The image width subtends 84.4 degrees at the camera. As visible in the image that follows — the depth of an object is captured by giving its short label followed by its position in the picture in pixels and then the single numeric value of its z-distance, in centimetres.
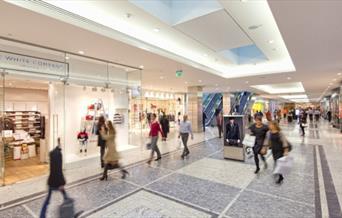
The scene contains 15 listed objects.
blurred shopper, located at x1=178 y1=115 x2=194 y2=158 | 664
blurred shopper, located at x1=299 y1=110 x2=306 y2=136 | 1134
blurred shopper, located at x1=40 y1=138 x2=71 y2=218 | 280
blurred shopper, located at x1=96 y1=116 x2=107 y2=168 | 499
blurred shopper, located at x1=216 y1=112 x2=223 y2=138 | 1100
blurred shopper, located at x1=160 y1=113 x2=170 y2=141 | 991
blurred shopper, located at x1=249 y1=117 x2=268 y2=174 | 475
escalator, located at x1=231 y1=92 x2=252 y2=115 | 2031
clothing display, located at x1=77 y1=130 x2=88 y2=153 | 642
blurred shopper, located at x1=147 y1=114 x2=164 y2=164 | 612
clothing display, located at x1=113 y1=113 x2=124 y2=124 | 745
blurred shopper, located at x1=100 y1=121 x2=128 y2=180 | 445
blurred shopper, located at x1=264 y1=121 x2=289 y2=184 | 416
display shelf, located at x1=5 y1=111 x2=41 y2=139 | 953
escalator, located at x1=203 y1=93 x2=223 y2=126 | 2123
